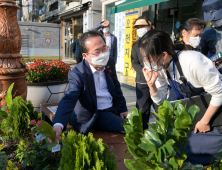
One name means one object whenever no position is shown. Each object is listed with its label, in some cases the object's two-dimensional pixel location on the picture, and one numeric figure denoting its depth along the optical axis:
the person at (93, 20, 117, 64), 6.59
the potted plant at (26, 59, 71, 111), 3.80
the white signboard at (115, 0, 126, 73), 10.52
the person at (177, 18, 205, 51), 3.16
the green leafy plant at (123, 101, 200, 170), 0.92
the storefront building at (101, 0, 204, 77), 8.44
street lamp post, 2.63
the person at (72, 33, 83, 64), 10.71
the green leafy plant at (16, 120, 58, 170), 1.65
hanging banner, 9.58
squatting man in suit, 2.39
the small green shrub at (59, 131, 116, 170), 1.05
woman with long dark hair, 1.84
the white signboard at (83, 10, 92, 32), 13.80
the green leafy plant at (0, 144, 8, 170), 1.60
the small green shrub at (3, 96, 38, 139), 1.90
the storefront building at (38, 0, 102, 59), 13.85
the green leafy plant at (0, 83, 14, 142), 1.99
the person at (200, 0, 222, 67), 3.00
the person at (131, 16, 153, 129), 3.49
